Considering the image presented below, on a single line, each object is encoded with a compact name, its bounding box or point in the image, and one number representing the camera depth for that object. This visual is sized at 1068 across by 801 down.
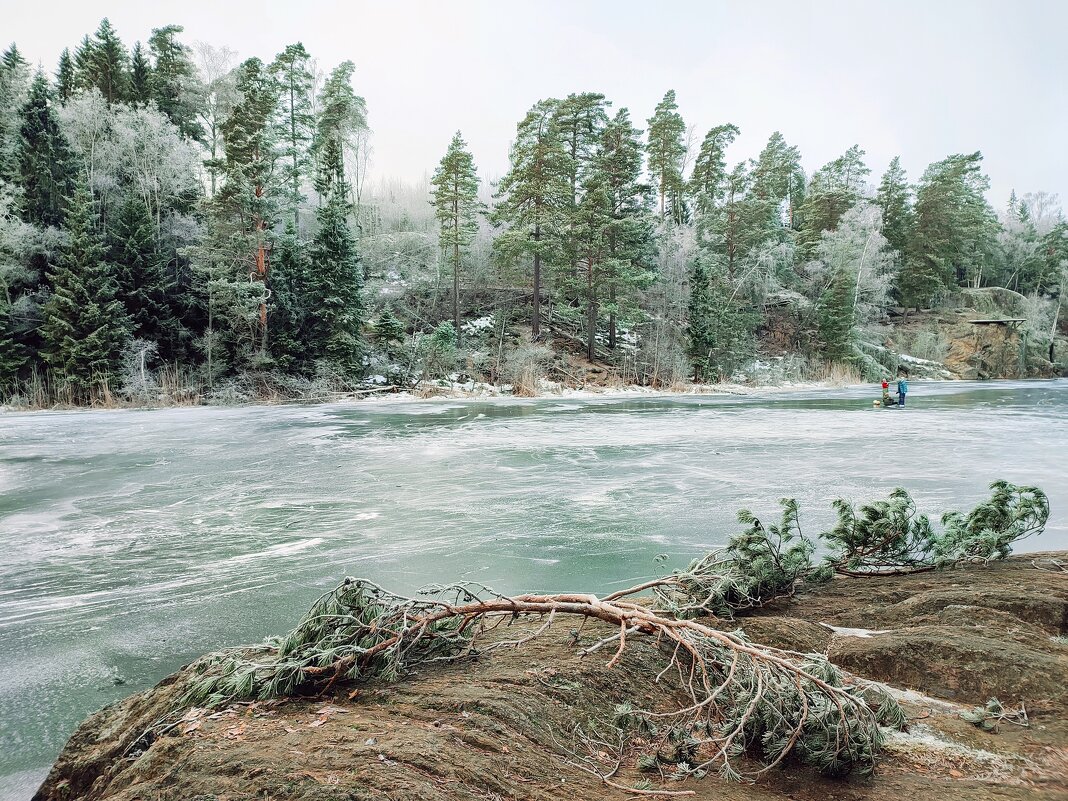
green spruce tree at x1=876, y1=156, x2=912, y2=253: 48.28
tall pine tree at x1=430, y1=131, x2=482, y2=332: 30.48
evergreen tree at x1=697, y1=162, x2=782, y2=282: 40.28
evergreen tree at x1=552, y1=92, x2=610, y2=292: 31.66
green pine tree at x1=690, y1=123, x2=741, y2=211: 45.56
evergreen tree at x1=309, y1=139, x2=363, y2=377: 25.00
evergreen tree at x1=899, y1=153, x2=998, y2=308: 46.75
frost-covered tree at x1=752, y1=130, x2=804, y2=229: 49.75
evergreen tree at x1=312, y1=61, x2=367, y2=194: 37.91
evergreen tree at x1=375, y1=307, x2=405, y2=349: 28.06
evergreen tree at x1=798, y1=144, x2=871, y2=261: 47.16
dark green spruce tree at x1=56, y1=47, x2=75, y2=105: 34.22
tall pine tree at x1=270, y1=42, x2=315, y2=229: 35.97
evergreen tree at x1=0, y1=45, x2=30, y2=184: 24.41
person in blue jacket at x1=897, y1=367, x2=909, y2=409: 19.84
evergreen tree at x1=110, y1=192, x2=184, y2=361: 22.95
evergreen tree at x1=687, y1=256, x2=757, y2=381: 32.31
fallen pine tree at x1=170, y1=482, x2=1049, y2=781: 1.89
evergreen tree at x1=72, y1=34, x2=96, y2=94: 32.00
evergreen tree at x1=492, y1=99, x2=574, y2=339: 29.97
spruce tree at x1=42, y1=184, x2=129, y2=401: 20.58
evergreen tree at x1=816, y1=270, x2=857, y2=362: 37.62
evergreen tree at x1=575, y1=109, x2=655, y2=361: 30.53
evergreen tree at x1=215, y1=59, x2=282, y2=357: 22.72
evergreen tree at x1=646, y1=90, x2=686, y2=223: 43.00
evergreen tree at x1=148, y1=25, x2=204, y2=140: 33.44
